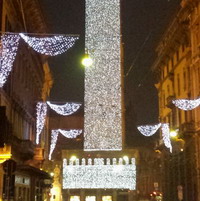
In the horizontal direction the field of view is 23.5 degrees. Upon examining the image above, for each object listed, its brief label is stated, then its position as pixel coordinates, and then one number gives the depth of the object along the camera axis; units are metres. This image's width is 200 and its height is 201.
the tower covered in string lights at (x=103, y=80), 47.44
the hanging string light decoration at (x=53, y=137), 60.37
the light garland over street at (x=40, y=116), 42.84
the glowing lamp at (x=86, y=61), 23.38
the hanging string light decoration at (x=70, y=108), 31.93
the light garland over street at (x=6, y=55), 22.50
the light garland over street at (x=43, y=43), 16.73
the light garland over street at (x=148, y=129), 37.77
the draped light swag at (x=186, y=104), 35.69
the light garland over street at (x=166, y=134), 45.95
